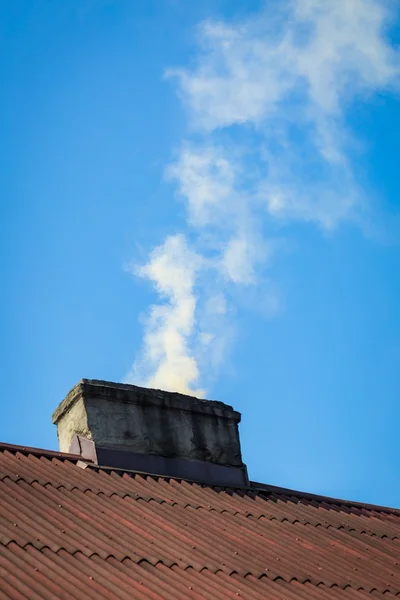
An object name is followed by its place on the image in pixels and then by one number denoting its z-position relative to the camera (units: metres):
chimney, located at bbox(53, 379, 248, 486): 16.20
